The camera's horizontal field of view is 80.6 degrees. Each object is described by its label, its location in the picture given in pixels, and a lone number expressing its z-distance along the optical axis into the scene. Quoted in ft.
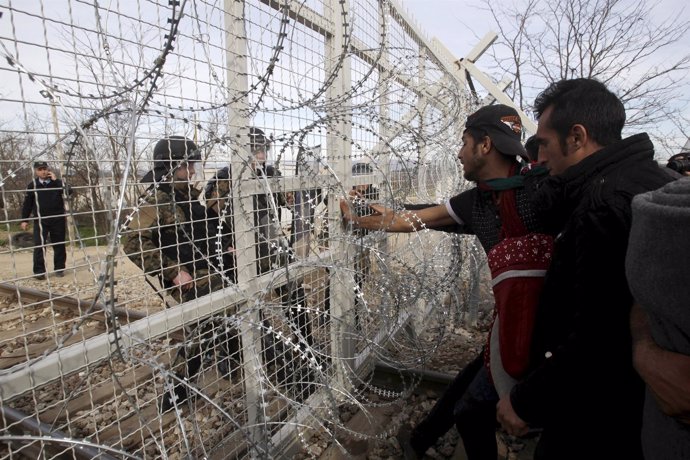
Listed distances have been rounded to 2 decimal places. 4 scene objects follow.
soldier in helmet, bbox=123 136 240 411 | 5.55
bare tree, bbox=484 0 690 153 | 28.68
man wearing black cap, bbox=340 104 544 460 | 6.61
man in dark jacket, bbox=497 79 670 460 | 4.43
